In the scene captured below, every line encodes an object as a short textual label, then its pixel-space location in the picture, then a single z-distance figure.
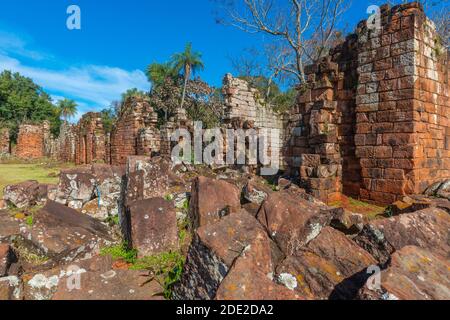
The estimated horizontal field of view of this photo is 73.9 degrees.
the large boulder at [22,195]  5.88
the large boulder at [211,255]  2.59
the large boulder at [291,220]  3.24
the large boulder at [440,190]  5.44
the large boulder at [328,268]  2.54
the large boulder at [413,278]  2.00
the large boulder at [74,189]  5.79
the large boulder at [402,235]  2.97
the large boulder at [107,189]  5.55
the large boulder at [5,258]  3.12
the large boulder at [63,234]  3.81
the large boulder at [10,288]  2.65
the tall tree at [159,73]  33.16
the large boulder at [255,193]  4.60
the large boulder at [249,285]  2.19
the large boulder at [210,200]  4.23
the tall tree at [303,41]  16.84
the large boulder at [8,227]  4.13
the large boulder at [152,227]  3.80
